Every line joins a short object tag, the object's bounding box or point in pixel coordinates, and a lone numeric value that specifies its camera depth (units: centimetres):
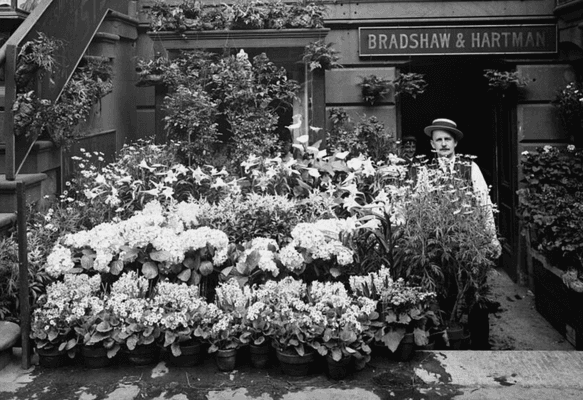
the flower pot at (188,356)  487
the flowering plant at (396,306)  488
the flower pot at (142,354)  490
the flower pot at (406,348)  489
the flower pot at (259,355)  483
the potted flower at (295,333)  471
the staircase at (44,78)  602
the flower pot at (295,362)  470
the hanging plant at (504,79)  909
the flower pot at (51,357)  489
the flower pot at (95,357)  488
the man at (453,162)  587
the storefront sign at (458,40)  916
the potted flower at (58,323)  488
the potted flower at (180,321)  484
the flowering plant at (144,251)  542
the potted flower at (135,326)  486
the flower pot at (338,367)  465
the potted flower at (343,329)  466
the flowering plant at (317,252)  540
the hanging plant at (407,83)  910
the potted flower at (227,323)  483
